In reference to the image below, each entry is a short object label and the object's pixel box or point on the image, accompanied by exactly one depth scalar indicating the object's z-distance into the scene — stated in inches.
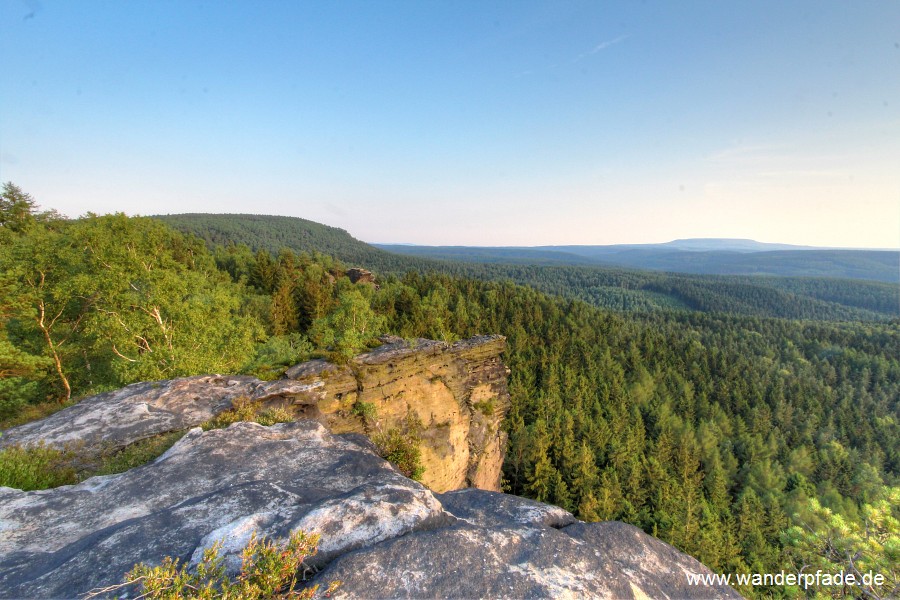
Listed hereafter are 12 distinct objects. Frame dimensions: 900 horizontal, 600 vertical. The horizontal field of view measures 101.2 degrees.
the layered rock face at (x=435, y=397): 762.2
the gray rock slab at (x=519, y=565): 162.7
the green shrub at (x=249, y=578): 122.8
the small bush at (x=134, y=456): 347.6
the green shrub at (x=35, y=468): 299.7
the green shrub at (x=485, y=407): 1267.5
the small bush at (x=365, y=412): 818.8
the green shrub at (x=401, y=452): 395.2
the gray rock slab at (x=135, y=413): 379.9
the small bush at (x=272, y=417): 412.5
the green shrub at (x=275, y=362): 672.4
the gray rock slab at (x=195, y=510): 175.8
